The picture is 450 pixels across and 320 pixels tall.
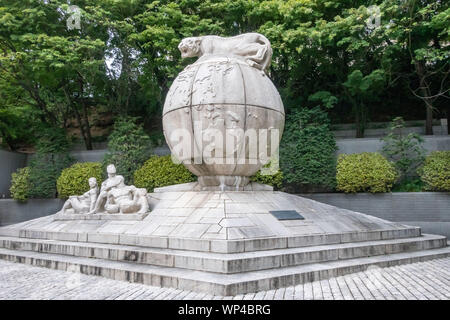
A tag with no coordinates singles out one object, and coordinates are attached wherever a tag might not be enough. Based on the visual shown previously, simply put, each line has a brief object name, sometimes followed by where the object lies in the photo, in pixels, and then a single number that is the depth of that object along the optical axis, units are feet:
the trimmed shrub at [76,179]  50.58
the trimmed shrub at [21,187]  53.06
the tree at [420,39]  40.59
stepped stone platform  17.52
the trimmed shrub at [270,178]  44.91
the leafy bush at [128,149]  49.52
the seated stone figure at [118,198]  26.71
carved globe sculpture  26.18
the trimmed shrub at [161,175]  46.29
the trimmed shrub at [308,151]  44.01
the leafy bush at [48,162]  53.26
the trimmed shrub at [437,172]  37.58
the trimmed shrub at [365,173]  40.32
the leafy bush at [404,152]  42.63
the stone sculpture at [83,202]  29.58
